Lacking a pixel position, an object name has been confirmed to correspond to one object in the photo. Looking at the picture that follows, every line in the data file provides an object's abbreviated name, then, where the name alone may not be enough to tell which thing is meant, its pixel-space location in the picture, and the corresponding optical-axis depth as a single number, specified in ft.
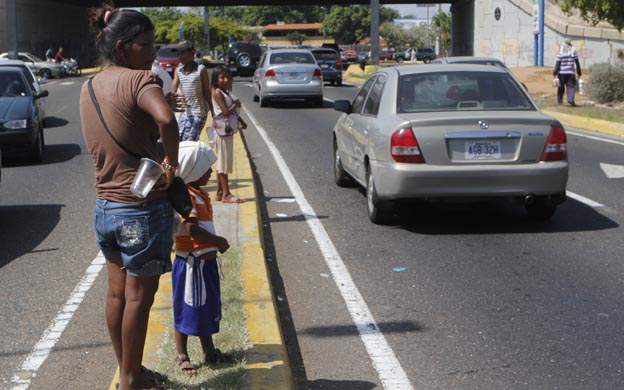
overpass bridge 152.97
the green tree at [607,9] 89.51
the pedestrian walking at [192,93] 35.04
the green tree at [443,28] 339.12
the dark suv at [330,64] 135.13
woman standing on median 13.60
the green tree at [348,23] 469.98
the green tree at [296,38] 505.66
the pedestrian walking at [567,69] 79.10
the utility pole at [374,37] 191.93
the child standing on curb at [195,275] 15.89
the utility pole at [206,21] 327.67
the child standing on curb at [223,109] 33.73
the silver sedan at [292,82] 90.07
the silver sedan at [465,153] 29.19
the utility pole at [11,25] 160.65
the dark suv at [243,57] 172.14
